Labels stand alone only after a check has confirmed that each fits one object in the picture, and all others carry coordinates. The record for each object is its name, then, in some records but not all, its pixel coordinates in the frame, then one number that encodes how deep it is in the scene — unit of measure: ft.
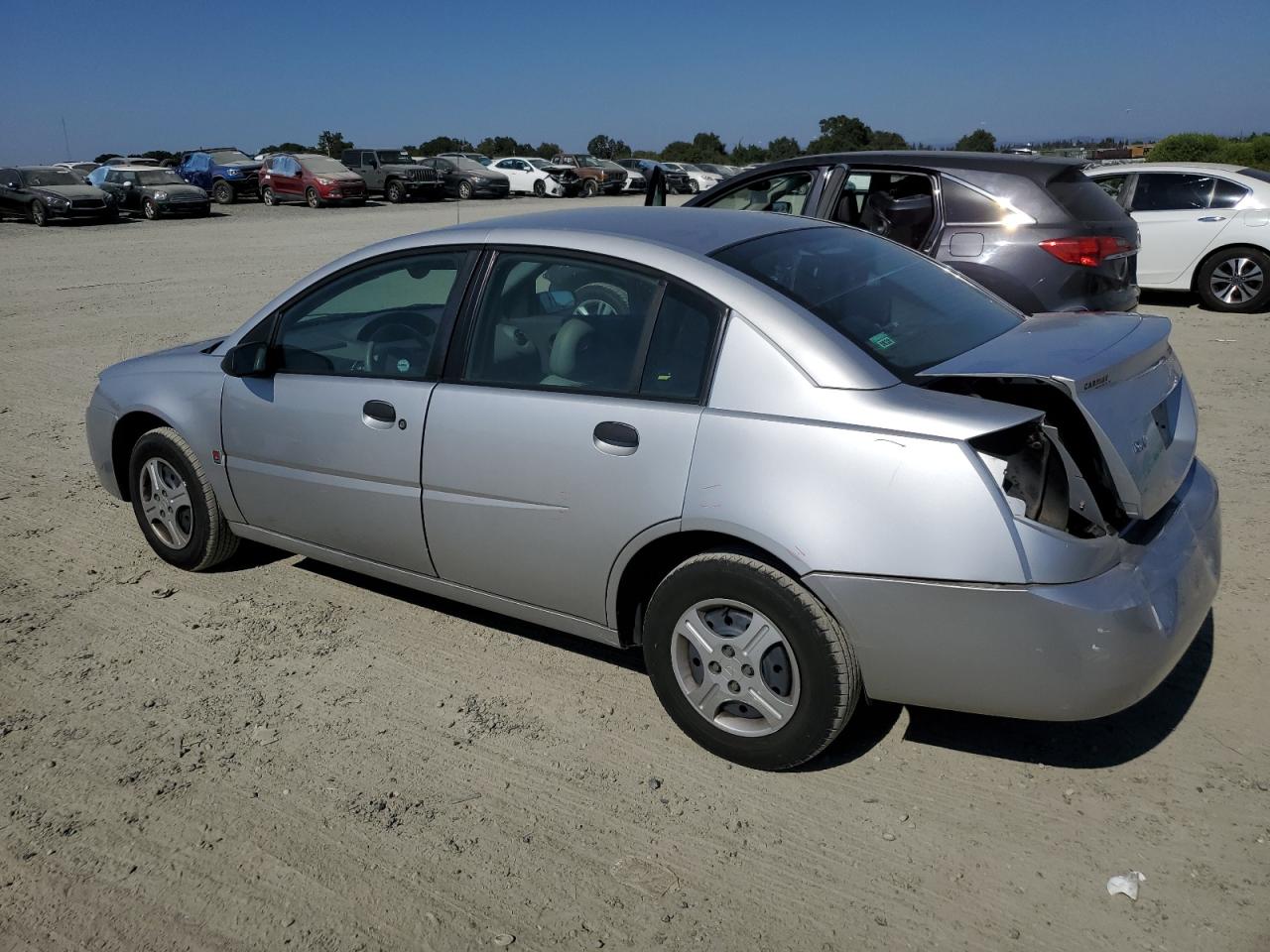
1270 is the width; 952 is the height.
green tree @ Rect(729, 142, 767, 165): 202.28
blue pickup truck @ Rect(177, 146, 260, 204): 116.26
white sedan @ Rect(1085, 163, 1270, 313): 37.29
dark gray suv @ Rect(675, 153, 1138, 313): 22.70
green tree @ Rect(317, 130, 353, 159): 199.82
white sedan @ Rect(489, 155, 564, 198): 126.00
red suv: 107.24
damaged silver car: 9.67
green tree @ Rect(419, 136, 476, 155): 207.31
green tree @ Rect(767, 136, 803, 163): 194.73
